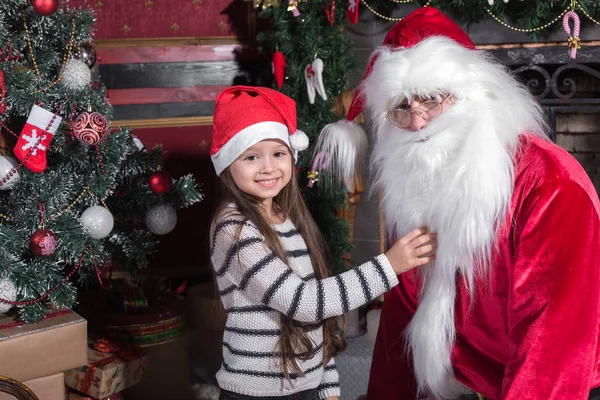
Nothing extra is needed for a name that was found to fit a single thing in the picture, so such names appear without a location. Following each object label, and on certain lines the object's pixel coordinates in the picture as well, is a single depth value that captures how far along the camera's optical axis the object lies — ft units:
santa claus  4.37
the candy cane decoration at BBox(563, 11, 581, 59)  7.89
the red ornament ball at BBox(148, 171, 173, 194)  7.62
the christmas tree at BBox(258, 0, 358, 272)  8.68
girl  5.05
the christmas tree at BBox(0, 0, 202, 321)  6.64
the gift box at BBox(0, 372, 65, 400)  6.59
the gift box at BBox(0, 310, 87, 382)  6.43
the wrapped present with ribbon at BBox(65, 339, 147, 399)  7.37
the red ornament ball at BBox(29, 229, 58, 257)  6.55
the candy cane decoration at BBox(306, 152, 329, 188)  5.94
